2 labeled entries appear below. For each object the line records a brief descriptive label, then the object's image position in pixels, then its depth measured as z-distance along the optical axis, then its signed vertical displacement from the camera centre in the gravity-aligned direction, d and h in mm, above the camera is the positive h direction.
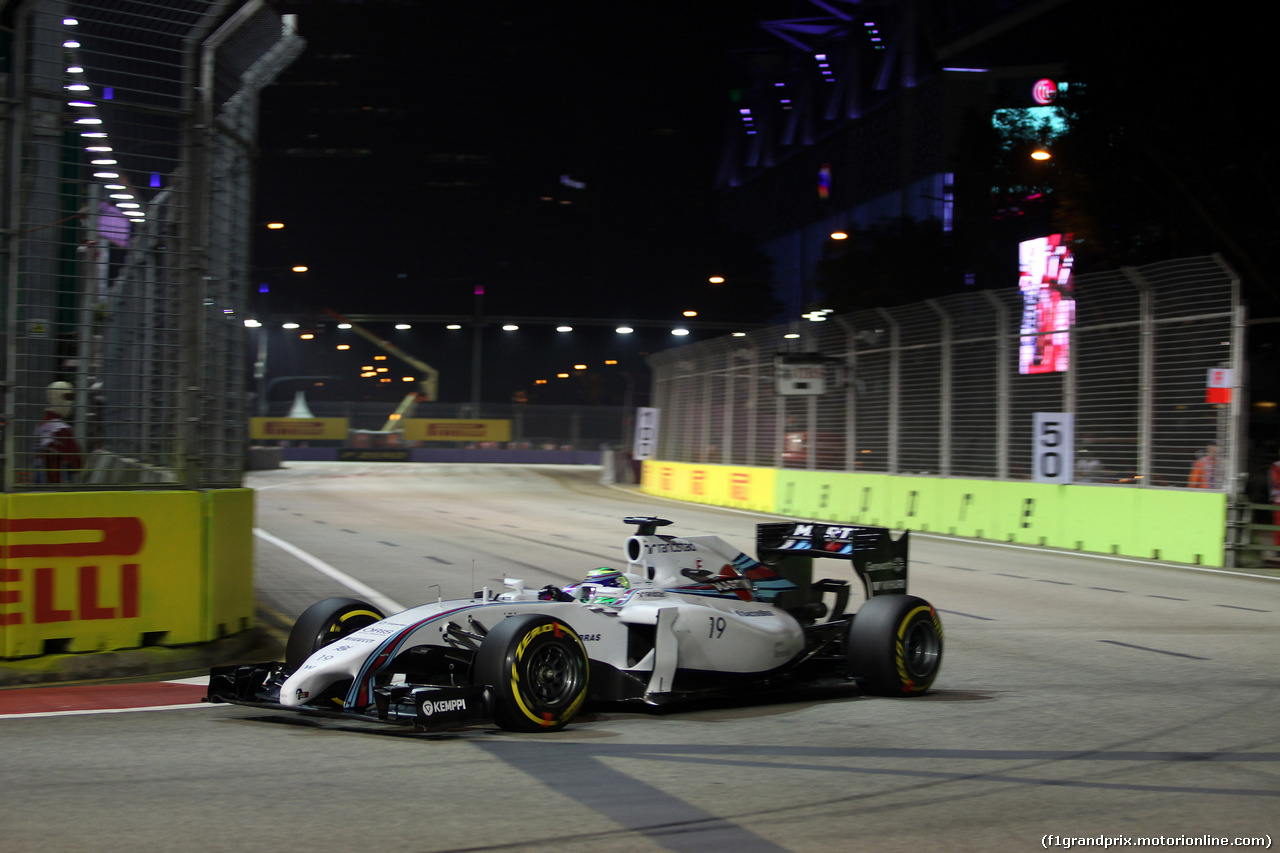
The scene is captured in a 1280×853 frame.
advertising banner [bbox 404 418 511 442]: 59375 -162
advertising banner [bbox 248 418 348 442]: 59625 -318
